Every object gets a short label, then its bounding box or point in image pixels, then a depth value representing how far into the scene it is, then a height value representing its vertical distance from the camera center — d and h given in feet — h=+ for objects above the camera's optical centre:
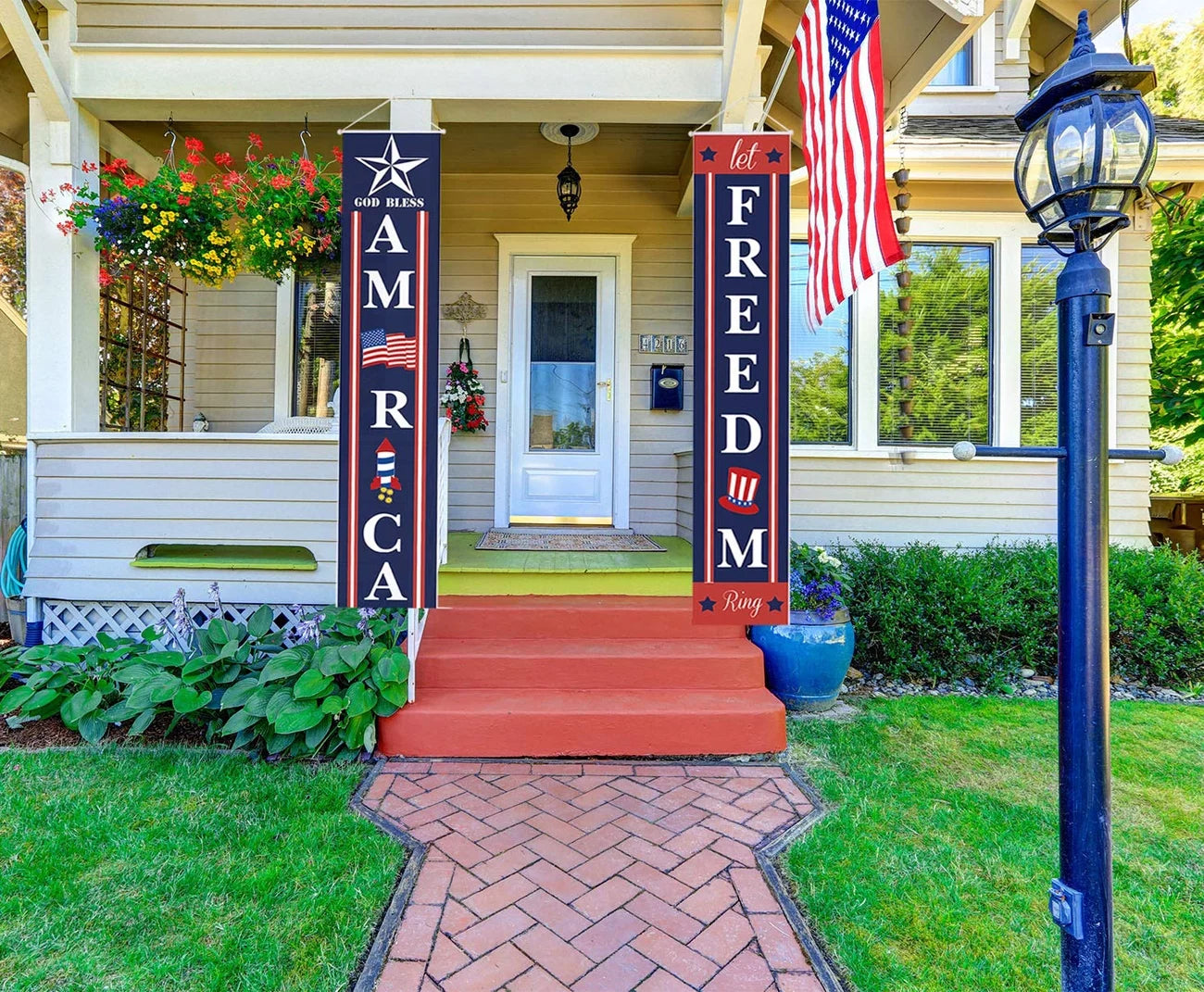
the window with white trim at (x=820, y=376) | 16.16 +3.01
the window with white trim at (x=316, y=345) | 16.20 +3.69
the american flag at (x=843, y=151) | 6.98 +4.17
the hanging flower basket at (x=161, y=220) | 10.93 +4.72
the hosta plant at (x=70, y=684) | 9.68 -3.14
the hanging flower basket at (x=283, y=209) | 10.94 +4.88
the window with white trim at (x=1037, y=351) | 15.93 +3.63
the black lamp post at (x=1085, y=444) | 4.31 +0.37
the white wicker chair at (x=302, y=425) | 15.76 +1.61
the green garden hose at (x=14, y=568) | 12.51 -1.59
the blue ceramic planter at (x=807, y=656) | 11.44 -2.93
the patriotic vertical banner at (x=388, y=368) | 9.11 +1.78
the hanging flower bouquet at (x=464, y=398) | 16.11 +2.35
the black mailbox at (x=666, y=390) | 16.39 +2.65
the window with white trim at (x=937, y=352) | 16.03 +3.61
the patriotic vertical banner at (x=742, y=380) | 8.84 +1.60
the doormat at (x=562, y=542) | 14.06 -1.17
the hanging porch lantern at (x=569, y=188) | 14.64 +7.06
